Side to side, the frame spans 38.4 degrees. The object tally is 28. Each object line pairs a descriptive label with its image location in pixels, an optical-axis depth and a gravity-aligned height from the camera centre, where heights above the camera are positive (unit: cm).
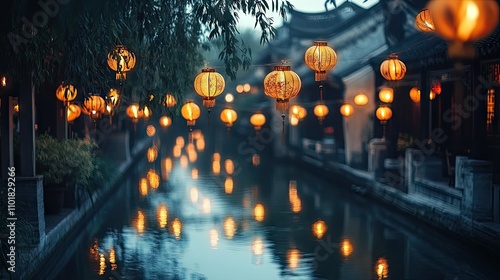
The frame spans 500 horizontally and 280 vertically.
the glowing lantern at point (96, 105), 1609 +36
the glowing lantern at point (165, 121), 2859 -3
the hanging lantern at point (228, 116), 1878 +10
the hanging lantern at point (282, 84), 1198 +60
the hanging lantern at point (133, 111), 2198 +30
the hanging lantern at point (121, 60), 1091 +96
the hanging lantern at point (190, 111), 1636 +21
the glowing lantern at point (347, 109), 2389 +31
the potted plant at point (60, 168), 1421 -95
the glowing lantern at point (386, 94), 1944 +65
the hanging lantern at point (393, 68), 1453 +101
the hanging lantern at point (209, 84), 1256 +63
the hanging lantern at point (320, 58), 1238 +105
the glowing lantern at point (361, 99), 2259 +61
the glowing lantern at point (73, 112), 1800 +24
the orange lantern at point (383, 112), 1941 +16
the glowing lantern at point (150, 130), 3969 -53
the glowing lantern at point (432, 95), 1767 +58
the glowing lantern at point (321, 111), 2423 +26
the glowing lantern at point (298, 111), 2830 +32
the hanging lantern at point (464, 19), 506 +70
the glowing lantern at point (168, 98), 1273 +42
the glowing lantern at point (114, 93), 1352 +56
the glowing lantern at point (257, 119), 2588 +1
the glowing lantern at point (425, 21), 1147 +156
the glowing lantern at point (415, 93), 1902 +65
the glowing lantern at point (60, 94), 1427 +57
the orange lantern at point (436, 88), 1788 +74
